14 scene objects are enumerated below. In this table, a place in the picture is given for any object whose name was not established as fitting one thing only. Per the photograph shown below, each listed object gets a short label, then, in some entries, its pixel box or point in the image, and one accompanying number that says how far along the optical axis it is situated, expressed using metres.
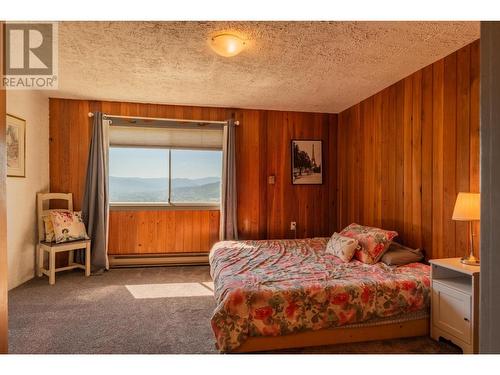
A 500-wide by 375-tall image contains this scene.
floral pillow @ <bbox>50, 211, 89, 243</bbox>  3.59
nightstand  1.93
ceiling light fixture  2.25
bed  2.02
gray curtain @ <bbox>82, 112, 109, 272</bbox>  3.97
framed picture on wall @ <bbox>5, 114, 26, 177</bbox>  3.22
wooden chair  3.46
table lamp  2.13
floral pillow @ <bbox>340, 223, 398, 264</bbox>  2.89
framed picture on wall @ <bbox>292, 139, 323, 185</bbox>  4.62
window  4.34
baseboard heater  4.20
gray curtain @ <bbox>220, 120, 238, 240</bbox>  4.31
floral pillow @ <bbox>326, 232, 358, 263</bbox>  2.97
